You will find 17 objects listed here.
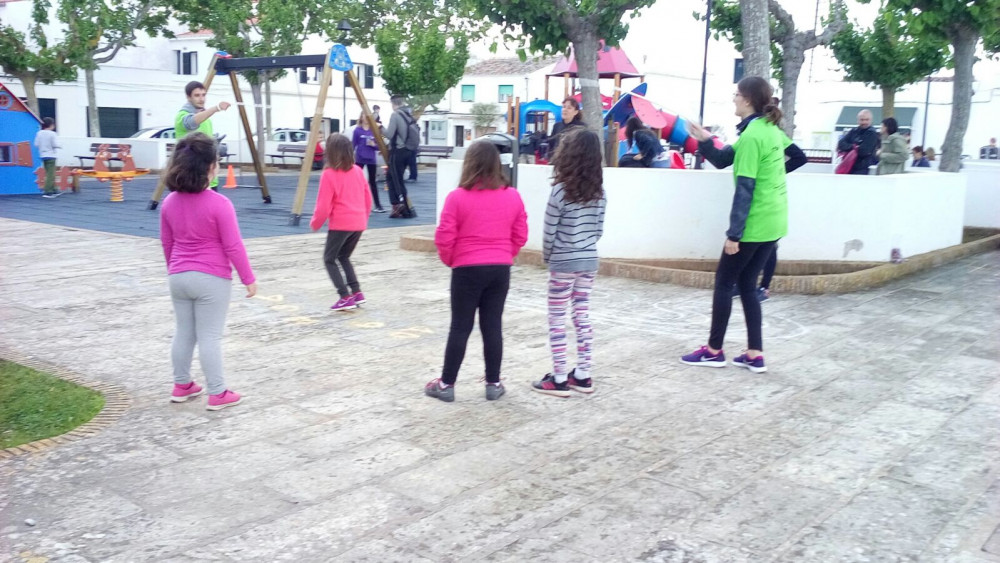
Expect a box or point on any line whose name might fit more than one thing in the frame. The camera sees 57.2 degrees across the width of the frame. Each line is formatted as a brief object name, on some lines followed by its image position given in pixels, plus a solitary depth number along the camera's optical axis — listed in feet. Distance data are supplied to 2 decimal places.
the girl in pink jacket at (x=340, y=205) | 23.98
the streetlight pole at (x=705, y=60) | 43.90
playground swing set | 42.60
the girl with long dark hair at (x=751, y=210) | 18.76
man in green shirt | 30.35
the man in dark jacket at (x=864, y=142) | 34.78
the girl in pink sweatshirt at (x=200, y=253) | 15.60
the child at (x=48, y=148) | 56.54
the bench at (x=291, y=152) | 104.41
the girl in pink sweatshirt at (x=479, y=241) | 15.98
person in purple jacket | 48.83
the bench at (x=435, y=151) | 119.44
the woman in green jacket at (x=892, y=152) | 36.11
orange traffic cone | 66.83
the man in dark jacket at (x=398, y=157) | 47.52
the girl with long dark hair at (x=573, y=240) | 16.88
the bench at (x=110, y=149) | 82.76
